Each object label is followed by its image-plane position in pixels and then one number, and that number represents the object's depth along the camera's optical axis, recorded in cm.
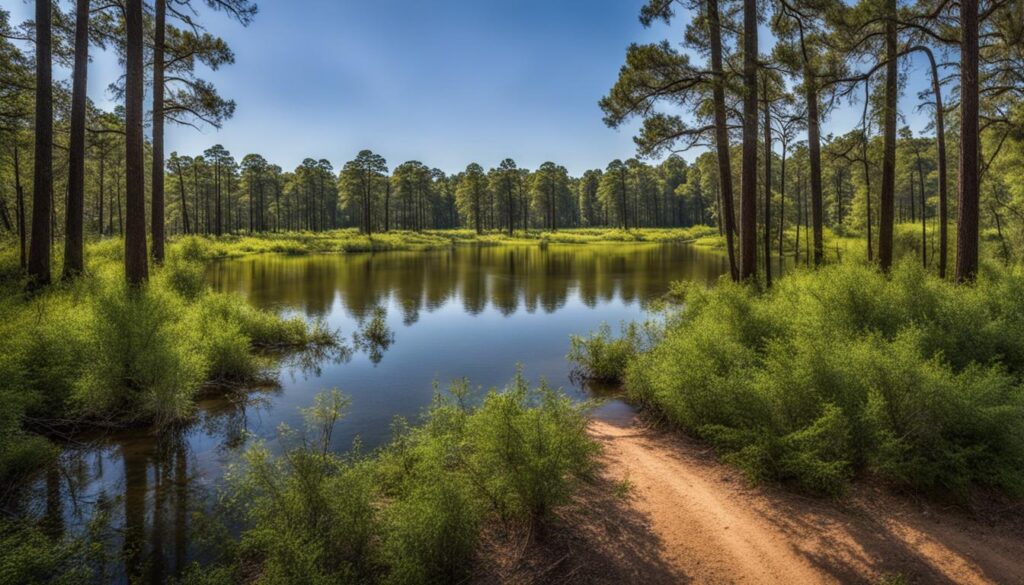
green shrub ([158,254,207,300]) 1387
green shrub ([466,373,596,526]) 455
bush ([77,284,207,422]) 751
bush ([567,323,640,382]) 1087
